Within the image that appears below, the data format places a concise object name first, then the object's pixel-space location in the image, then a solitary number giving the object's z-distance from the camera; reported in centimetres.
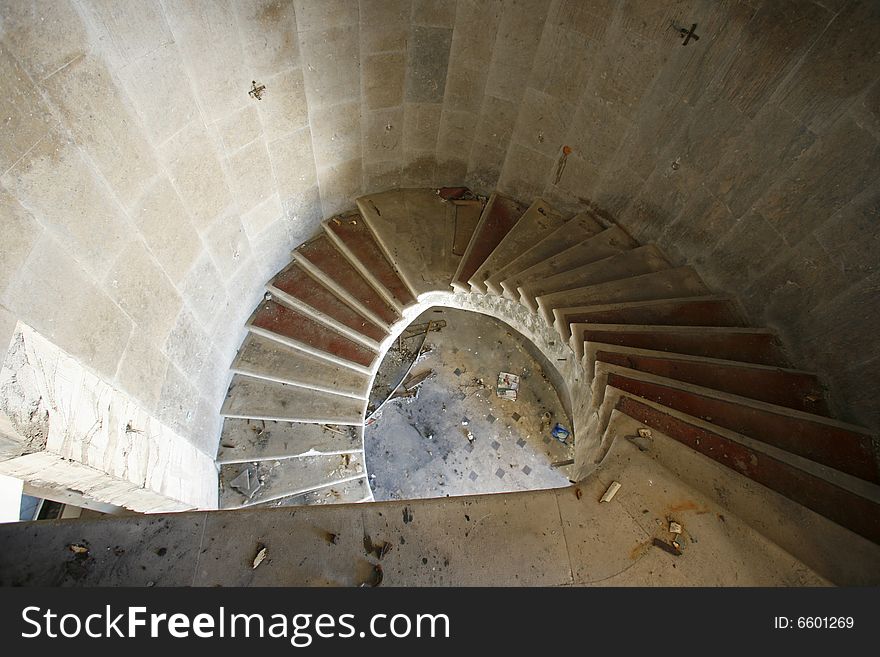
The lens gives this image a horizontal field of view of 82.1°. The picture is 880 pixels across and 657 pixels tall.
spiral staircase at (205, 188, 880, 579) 363
